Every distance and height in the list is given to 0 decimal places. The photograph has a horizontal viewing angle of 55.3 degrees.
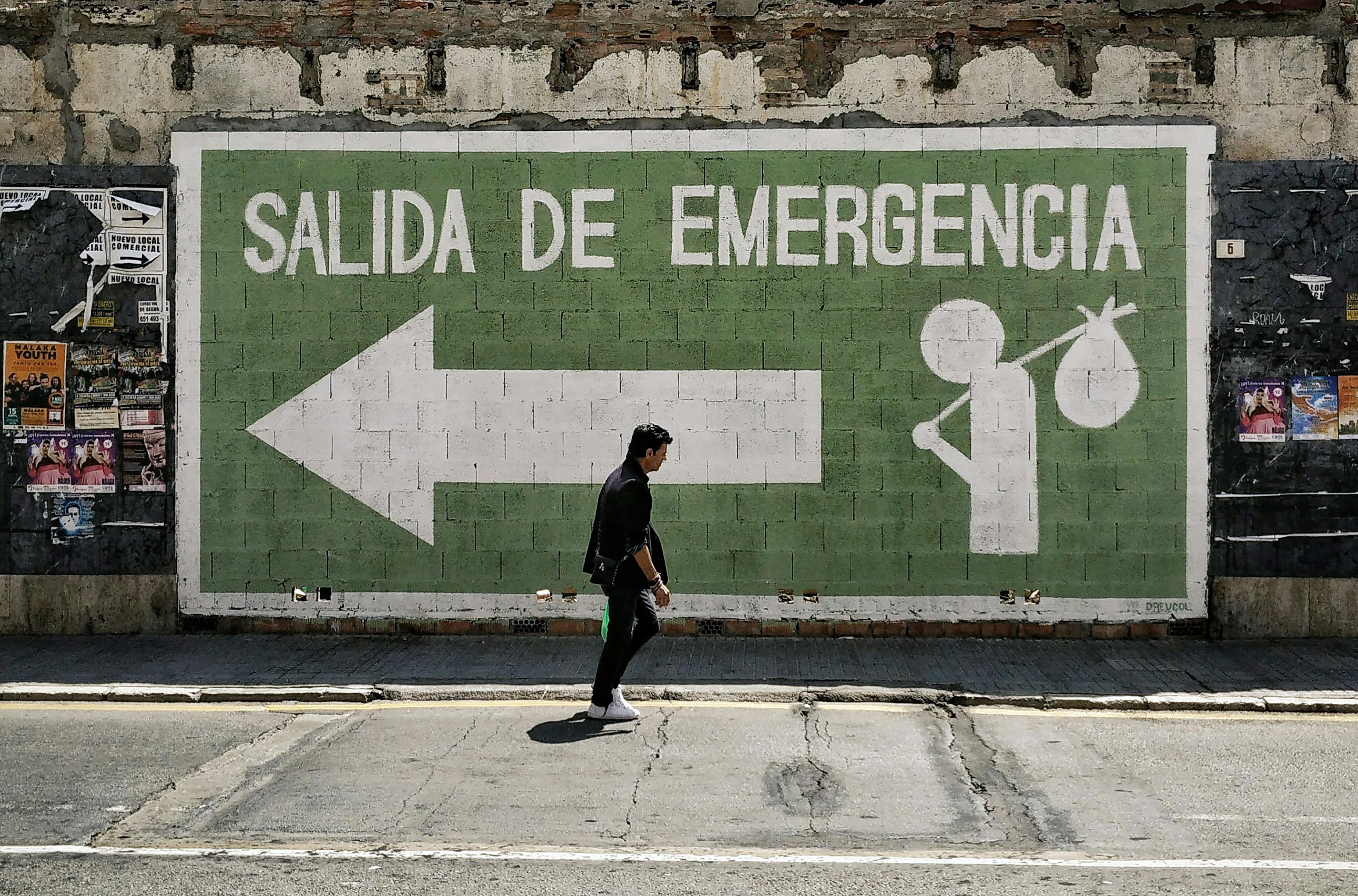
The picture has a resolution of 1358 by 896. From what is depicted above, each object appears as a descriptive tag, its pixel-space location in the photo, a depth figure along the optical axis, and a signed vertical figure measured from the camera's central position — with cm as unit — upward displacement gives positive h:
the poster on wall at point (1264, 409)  1193 +23
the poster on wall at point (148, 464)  1236 -32
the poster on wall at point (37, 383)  1232 +44
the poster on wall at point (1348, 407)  1192 +24
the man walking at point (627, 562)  865 -88
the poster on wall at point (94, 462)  1234 -31
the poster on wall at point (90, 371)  1232 +56
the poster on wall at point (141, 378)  1233 +49
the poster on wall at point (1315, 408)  1192 +23
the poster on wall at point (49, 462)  1234 -31
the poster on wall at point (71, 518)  1235 -84
